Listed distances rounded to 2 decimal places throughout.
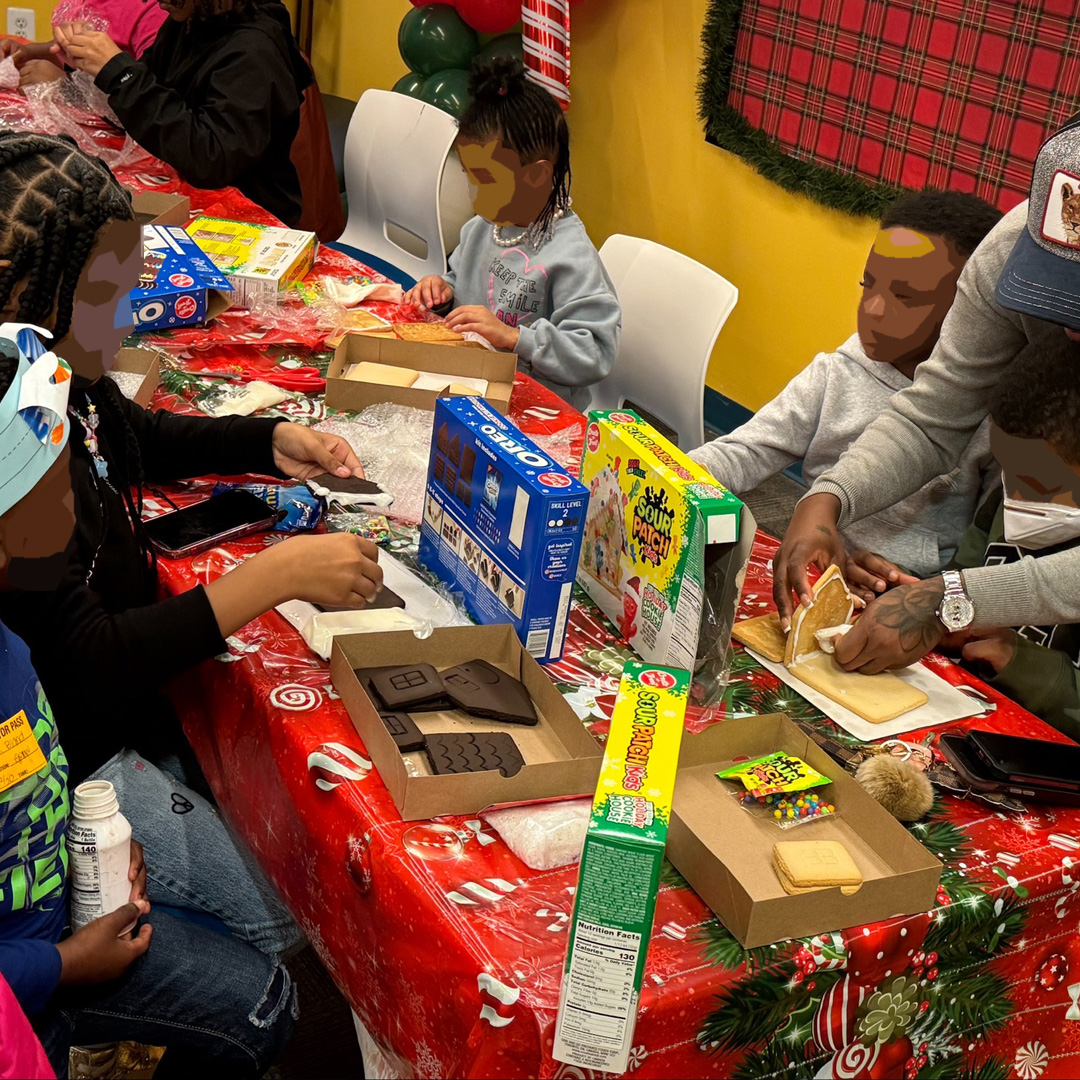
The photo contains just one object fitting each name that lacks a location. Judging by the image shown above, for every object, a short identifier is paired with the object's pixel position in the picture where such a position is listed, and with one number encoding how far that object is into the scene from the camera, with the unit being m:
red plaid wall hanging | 3.44
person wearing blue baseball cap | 1.51
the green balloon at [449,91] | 4.65
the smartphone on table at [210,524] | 1.66
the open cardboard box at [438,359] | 2.23
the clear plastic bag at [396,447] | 1.85
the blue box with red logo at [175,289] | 2.30
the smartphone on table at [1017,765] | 1.36
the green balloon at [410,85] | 4.93
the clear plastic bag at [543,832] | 1.16
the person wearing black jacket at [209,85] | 3.17
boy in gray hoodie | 2.06
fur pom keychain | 1.29
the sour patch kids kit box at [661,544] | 1.36
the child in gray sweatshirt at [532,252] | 2.58
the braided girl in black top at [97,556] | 1.36
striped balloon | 4.40
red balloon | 4.58
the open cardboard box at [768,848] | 1.10
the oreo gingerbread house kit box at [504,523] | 1.40
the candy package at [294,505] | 1.73
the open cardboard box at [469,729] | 1.19
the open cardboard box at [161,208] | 2.69
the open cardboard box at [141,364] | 2.05
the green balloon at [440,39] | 4.82
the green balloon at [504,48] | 4.71
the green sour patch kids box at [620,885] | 0.90
